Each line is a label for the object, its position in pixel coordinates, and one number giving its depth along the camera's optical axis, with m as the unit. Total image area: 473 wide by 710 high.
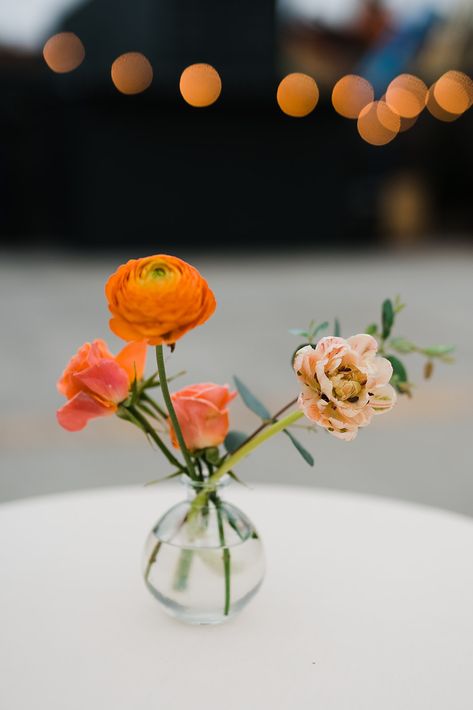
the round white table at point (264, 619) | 0.54
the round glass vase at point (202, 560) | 0.59
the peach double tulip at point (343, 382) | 0.51
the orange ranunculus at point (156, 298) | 0.50
